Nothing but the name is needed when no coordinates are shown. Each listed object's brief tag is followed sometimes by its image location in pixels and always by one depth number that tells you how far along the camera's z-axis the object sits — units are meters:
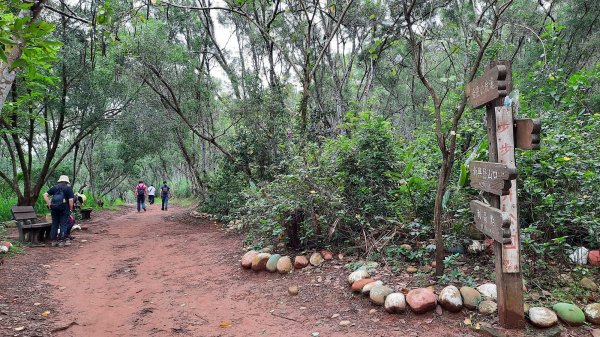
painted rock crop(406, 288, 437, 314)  3.77
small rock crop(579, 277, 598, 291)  3.85
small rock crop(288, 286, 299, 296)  4.79
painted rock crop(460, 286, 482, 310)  3.72
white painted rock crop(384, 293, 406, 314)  3.87
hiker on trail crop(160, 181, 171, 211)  18.91
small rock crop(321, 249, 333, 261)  5.55
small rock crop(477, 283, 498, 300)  3.79
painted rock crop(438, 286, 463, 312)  3.72
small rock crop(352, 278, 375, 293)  4.39
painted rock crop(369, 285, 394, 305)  4.06
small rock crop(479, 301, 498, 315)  3.60
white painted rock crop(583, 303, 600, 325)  3.40
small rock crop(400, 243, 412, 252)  5.04
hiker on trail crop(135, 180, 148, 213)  17.62
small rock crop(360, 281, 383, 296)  4.25
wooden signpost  3.31
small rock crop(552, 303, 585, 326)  3.39
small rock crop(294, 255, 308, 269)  5.51
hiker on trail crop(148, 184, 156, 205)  21.75
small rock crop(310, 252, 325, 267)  5.48
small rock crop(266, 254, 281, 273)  5.61
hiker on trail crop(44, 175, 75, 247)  7.94
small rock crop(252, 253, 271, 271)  5.74
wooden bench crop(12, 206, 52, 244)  8.02
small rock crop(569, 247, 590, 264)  4.23
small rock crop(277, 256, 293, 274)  5.48
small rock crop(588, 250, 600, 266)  4.18
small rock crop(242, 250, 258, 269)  5.91
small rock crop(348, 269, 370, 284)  4.57
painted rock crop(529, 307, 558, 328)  3.36
